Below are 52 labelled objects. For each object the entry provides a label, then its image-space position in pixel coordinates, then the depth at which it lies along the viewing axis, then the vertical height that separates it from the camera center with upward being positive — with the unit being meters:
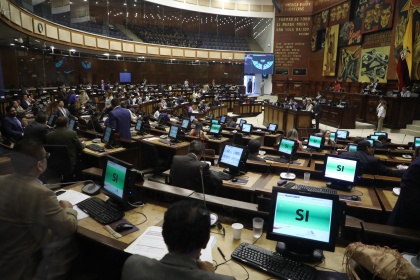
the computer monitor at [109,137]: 5.82 -1.03
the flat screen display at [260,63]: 22.72 +1.84
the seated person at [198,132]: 7.58 -1.19
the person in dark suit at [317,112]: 12.62 -1.03
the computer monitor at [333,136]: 7.76 -1.27
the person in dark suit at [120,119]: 6.44 -0.75
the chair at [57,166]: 4.50 -1.25
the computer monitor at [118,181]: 2.68 -0.91
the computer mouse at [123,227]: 2.37 -1.14
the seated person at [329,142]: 7.29 -1.36
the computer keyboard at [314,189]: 3.76 -1.29
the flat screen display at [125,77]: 21.70 +0.59
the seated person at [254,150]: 4.86 -1.05
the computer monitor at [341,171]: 3.83 -1.10
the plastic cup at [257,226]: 2.37 -1.11
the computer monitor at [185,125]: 8.31 -1.10
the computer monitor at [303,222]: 2.05 -0.96
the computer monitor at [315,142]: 6.62 -1.23
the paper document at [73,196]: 2.87 -1.13
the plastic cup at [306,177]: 4.16 -1.25
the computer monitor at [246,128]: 8.60 -1.21
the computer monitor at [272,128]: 9.09 -1.28
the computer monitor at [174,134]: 6.96 -1.13
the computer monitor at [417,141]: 6.77 -1.19
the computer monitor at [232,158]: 4.29 -1.05
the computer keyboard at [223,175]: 4.24 -1.29
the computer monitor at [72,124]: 7.03 -0.95
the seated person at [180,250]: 1.31 -0.78
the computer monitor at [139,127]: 7.52 -1.06
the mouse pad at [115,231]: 2.32 -1.17
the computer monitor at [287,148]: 5.34 -1.12
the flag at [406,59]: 12.04 +1.23
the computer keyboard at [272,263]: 1.86 -1.17
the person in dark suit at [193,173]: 3.69 -1.09
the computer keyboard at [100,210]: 2.55 -1.13
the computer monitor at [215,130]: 8.00 -1.19
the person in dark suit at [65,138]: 4.76 -0.88
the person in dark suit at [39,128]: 5.52 -0.85
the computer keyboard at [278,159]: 5.29 -1.31
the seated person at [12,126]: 6.44 -0.95
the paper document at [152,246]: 2.01 -1.14
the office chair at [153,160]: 6.38 -1.69
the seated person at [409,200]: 2.49 -0.95
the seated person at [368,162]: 4.55 -1.12
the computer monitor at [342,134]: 8.66 -1.38
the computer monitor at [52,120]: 8.24 -1.02
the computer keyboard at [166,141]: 6.79 -1.30
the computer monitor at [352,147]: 6.06 -1.21
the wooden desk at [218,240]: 1.96 -1.20
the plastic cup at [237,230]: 2.30 -1.12
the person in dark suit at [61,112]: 8.25 -0.78
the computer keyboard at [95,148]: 5.54 -1.20
